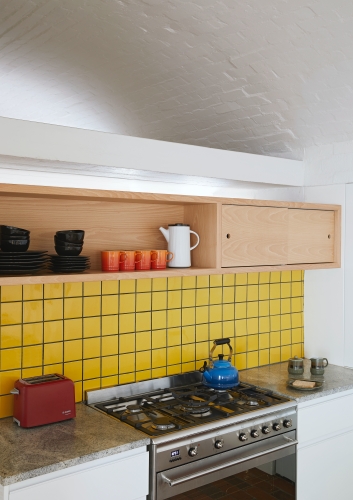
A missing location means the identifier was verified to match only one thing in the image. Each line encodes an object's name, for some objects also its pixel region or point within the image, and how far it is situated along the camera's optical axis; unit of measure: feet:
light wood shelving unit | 8.04
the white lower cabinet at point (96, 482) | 6.43
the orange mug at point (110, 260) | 8.26
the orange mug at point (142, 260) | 8.57
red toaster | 7.68
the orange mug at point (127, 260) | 8.41
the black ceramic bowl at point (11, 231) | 7.10
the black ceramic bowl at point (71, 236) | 7.60
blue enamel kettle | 9.65
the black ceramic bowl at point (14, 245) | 7.16
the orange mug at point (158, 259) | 8.78
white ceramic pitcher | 9.08
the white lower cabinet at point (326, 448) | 9.56
